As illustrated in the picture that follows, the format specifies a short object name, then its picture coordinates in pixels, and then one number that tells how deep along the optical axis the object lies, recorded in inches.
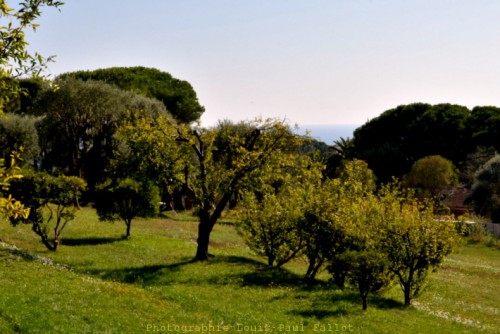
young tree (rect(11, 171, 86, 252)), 1182.3
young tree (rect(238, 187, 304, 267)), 1253.1
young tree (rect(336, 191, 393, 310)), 928.3
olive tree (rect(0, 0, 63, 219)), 456.2
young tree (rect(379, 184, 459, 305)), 1023.0
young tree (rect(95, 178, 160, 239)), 1555.1
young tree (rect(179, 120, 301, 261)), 1200.2
